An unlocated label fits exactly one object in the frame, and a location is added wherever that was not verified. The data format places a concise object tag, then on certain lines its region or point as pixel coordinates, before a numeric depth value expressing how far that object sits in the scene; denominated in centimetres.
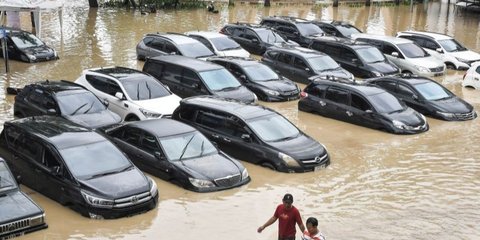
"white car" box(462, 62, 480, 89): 2467
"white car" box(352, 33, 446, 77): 2667
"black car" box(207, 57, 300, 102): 2175
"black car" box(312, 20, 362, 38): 3241
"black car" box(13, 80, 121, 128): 1673
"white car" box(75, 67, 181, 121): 1798
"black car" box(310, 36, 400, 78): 2539
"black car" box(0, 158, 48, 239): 1077
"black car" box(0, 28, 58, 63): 2666
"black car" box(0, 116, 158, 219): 1183
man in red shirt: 976
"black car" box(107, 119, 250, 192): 1336
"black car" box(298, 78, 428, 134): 1841
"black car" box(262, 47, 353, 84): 2406
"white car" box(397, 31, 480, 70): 2880
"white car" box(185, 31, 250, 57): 2673
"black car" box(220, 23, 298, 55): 2923
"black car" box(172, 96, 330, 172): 1483
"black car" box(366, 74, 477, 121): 2017
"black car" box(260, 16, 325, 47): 3116
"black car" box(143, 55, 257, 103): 2008
